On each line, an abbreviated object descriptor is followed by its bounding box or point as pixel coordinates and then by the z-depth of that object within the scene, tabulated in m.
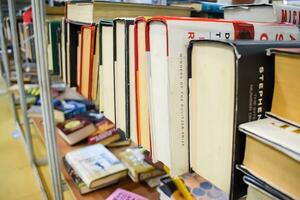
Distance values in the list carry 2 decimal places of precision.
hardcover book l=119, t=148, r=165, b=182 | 1.04
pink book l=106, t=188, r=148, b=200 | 0.98
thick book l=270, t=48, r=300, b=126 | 0.30
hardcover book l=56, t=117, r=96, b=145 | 1.43
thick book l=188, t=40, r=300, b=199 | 0.31
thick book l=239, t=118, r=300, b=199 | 0.27
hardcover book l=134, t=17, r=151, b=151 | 0.44
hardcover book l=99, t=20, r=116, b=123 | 0.56
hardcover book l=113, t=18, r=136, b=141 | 0.48
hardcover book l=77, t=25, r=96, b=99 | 0.65
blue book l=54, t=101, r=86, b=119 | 1.67
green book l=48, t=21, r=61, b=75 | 0.94
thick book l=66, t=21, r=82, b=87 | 0.76
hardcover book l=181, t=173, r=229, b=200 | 0.59
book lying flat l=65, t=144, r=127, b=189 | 1.02
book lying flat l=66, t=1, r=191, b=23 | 0.63
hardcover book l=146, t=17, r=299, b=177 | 0.37
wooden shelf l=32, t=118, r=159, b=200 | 1.01
